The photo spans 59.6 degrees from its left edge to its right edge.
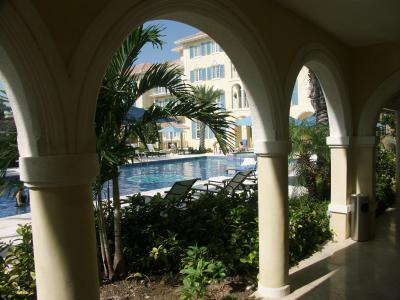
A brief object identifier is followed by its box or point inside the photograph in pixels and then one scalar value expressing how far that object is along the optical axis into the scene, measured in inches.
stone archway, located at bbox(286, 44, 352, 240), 246.4
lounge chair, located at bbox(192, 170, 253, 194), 387.2
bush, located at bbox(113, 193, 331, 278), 209.5
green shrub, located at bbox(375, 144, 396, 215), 379.6
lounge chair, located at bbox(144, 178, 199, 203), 306.5
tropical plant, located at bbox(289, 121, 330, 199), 361.7
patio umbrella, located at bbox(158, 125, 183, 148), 1283.0
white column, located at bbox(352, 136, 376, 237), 283.0
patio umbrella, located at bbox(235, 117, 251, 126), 957.9
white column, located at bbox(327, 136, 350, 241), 275.1
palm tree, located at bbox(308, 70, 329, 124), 410.3
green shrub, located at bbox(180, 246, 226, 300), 161.2
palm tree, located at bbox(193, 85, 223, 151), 1267.2
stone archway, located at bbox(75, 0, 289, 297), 97.7
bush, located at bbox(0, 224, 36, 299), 156.3
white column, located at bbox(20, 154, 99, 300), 93.6
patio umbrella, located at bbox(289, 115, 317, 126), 385.6
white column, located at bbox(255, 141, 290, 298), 183.0
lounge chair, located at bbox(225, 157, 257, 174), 611.8
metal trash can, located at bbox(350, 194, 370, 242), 282.2
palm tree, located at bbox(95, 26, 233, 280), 167.9
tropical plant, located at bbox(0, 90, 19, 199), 158.6
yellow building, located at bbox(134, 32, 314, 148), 1374.3
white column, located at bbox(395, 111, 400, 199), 461.1
